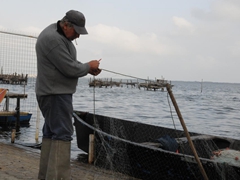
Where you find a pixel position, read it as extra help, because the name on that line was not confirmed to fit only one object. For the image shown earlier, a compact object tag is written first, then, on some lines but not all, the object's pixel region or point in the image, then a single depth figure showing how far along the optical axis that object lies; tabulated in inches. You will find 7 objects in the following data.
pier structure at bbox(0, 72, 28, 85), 2496.1
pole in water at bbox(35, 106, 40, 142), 342.9
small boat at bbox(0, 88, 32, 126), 511.5
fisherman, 133.9
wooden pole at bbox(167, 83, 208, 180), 157.8
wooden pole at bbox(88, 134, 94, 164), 283.6
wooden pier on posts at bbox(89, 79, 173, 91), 2839.1
